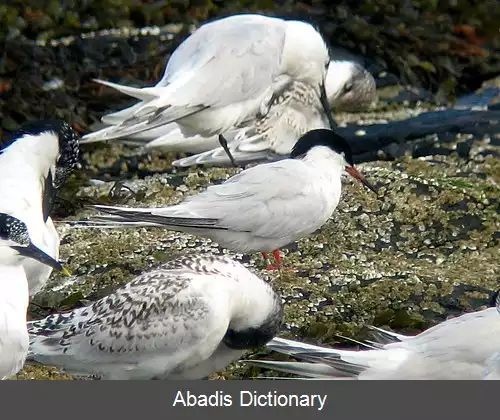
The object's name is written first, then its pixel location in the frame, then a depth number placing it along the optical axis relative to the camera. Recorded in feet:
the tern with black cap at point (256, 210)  35.94
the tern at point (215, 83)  42.37
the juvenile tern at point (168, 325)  30.68
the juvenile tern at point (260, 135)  48.57
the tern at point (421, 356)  29.14
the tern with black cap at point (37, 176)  34.35
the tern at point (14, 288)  28.94
